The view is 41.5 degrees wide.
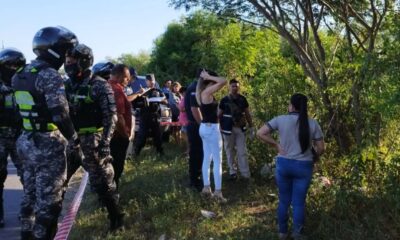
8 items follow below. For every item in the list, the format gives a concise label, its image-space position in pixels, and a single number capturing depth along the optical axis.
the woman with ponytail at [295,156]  5.61
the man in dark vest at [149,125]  11.00
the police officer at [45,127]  4.98
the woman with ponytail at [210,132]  7.24
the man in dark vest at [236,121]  8.38
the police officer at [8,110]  6.71
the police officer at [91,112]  6.07
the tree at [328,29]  6.92
